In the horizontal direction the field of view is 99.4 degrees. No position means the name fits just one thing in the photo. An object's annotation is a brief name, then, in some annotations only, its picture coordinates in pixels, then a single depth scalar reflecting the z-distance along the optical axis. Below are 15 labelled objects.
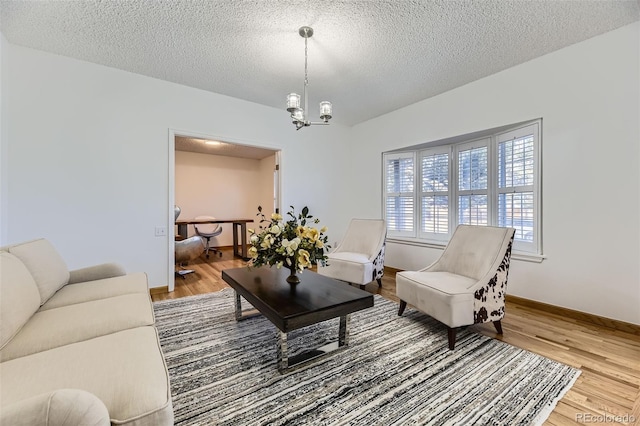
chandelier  2.38
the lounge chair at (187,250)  4.11
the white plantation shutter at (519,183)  3.02
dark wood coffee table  1.69
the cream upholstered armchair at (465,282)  2.08
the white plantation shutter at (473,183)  3.56
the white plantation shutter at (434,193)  4.02
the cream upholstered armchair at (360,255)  3.29
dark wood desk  5.41
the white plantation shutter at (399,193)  4.43
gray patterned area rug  1.42
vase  2.24
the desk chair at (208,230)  6.01
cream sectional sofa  0.78
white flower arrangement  2.04
